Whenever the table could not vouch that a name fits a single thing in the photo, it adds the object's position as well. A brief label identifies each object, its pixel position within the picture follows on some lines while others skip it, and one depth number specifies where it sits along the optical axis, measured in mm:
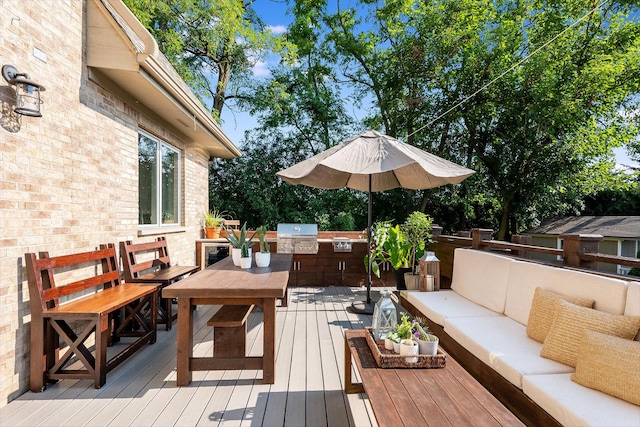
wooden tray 1829
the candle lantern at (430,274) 3848
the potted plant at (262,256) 3379
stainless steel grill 5914
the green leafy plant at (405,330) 1921
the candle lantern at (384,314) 2145
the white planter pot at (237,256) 3445
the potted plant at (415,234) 5102
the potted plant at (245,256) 3293
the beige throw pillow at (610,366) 1529
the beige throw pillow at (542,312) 2189
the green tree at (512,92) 9195
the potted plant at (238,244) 3316
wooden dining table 2400
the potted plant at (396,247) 4902
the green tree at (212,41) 9305
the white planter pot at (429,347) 1870
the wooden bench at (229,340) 2783
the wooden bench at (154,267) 3506
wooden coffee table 1351
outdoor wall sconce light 2299
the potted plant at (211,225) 6379
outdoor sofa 1552
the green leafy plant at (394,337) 1916
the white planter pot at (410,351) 1836
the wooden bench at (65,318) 2387
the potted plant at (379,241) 5035
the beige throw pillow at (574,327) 1766
